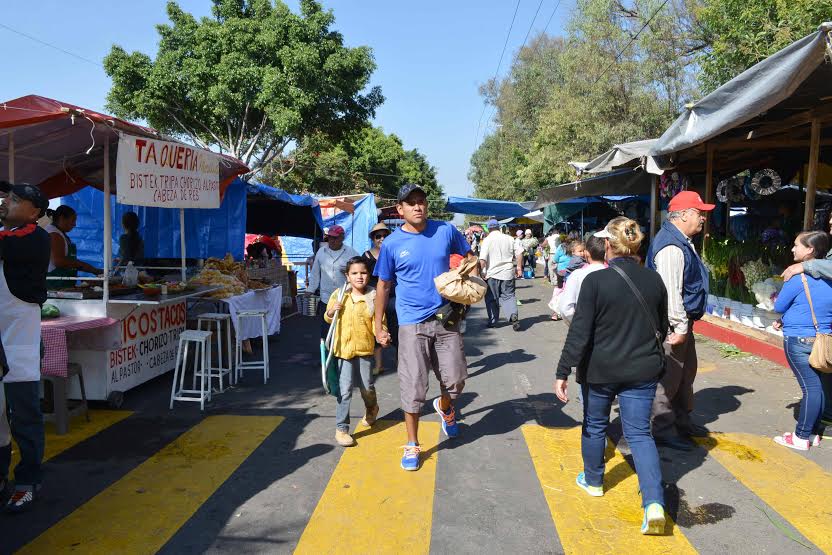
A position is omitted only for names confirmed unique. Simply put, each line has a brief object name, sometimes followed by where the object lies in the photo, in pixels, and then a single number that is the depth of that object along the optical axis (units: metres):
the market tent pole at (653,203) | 12.81
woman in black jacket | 3.55
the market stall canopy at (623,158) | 9.88
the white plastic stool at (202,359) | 5.91
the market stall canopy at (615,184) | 14.06
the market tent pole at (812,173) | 7.91
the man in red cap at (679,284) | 4.38
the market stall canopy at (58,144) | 5.23
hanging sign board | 5.98
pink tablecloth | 5.10
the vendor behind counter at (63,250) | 6.49
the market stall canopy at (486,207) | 23.20
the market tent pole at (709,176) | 10.49
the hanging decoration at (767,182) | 11.85
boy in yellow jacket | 4.97
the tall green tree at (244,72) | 20.02
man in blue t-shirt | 4.48
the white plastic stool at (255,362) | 7.16
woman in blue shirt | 4.70
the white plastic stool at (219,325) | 6.70
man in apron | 3.71
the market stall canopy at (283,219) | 15.74
